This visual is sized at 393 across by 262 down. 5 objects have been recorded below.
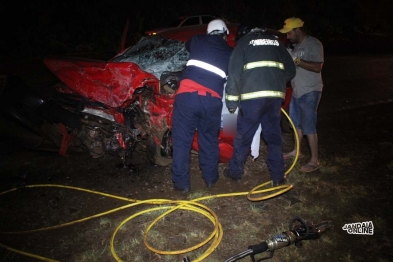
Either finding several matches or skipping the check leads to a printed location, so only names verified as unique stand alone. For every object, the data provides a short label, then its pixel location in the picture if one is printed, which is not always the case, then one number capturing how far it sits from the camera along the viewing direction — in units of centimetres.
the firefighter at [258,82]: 318
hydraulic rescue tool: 246
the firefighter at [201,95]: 327
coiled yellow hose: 266
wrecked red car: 354
